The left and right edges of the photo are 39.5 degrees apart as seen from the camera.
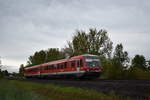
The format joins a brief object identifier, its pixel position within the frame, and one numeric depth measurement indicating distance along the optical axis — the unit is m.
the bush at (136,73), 26.08
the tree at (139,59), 82.81
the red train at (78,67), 21.76
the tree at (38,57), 74.58
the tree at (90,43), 41.19
